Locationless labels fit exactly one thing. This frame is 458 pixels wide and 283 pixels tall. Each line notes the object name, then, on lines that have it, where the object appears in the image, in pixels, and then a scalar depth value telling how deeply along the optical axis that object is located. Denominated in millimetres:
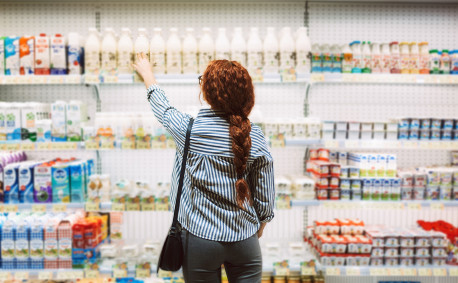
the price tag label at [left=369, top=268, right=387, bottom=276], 2959
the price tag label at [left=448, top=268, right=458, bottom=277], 2964
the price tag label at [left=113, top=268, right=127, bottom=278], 2840
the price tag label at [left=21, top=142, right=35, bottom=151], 2797
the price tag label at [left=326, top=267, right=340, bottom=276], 2957
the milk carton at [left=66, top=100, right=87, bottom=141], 2861
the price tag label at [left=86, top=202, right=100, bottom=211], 2824
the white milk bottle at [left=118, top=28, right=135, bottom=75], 2818
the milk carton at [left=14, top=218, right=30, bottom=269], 2836
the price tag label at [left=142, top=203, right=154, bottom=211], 2865
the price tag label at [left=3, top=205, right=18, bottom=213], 2809
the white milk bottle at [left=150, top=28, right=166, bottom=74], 2836
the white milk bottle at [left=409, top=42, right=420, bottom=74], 3004
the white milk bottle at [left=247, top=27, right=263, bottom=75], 2867
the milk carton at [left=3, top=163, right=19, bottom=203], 2844
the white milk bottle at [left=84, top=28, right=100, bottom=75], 2832
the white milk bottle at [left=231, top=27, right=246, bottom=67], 2875
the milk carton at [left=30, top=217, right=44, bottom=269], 2840
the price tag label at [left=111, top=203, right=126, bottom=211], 2832
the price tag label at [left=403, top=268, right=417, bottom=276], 2953
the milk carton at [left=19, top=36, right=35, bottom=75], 2855
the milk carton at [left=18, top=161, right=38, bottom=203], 2850
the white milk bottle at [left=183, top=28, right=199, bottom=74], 2846
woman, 1789
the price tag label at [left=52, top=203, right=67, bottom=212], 2811
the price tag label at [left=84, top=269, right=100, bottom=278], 2822
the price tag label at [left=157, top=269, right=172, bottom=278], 2893
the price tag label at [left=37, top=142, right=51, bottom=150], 2812
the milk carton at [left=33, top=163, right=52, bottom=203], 2850
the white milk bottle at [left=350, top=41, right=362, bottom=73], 2980
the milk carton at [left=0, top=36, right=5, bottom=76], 2877
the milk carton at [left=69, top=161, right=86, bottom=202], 2877
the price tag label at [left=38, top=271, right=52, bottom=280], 2814
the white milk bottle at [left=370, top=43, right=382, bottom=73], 2994
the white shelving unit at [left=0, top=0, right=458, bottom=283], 3482
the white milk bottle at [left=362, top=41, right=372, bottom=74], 2990
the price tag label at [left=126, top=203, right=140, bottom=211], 2848
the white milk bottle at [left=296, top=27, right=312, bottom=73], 2893
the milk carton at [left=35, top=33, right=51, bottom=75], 2838
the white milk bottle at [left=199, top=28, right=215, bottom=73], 2858
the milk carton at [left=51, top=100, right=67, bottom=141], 2850
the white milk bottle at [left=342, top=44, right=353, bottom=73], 2953
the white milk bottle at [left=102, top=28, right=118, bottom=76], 2834
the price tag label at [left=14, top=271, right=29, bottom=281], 2816
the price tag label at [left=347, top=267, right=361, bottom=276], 2949
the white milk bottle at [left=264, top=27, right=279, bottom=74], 2875
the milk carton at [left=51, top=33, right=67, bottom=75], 2836
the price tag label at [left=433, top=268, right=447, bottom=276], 2973
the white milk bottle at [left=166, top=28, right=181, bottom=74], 2838
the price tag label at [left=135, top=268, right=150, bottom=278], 2893
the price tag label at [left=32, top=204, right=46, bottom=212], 2799
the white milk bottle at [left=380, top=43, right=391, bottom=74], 2996
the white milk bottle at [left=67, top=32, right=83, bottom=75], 2861
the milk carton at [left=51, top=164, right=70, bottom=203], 2850
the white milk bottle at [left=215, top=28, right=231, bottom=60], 2867
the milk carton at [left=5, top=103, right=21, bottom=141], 2859
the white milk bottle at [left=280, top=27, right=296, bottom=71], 2885
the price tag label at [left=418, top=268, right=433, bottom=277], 2973
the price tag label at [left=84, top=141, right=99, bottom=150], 2828
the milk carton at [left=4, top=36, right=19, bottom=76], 2859
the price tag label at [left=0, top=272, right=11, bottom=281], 2801
